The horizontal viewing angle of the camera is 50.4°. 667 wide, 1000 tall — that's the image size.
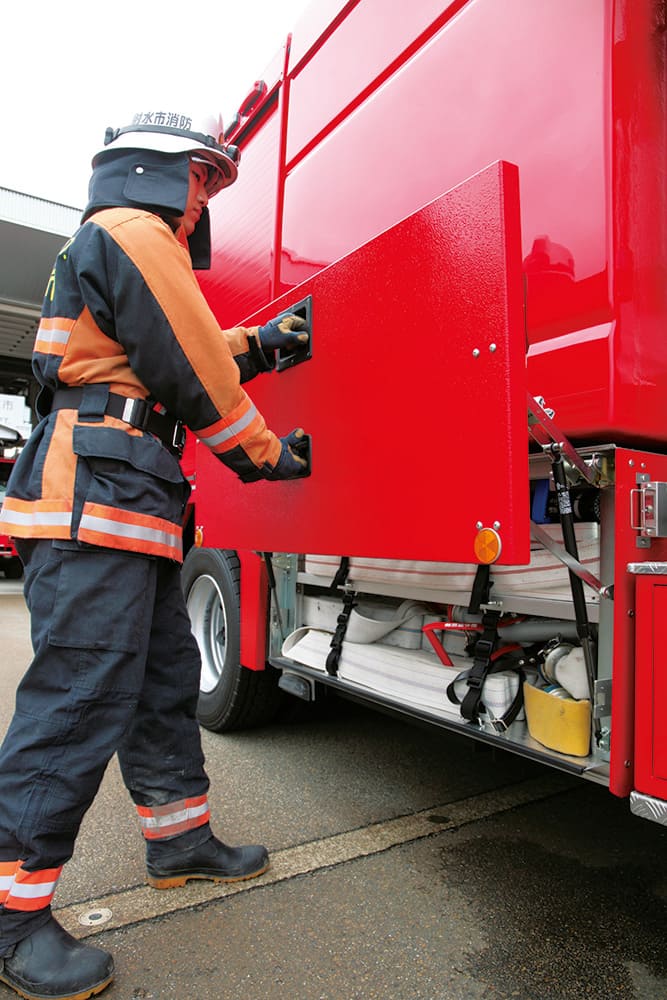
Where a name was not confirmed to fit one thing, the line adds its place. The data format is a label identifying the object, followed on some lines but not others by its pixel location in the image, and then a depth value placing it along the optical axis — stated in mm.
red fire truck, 1385
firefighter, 1477
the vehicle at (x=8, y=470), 11023
